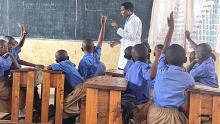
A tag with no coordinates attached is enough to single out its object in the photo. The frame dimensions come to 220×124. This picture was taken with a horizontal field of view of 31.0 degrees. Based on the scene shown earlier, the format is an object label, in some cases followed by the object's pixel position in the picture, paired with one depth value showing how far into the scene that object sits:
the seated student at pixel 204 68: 3.75
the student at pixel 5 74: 4.36
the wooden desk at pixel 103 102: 2.94
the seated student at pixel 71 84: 4.32
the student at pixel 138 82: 3.39
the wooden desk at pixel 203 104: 2.74
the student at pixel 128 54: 4.64
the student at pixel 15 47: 4.97
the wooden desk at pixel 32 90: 4.21
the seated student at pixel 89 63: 4.56
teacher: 5.16
